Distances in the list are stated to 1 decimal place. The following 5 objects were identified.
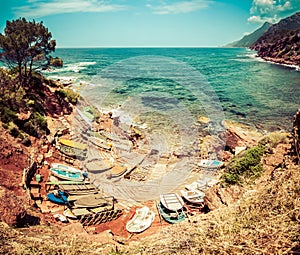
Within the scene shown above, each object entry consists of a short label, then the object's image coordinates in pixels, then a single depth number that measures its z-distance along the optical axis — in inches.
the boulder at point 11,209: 258.5
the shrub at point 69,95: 904.3
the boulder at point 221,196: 288.1
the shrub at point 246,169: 300.7
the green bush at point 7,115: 562.6
